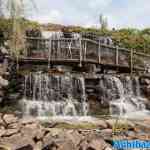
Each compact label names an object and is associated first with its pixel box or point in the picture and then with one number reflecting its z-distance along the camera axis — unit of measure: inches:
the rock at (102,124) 181.1
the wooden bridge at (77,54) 301.8
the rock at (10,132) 147.3
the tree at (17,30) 231.2
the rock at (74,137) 138.6
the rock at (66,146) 132.1
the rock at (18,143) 128.5
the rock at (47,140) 136.0
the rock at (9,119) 171.9
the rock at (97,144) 132.0
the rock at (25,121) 171.1
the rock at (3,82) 264.7
